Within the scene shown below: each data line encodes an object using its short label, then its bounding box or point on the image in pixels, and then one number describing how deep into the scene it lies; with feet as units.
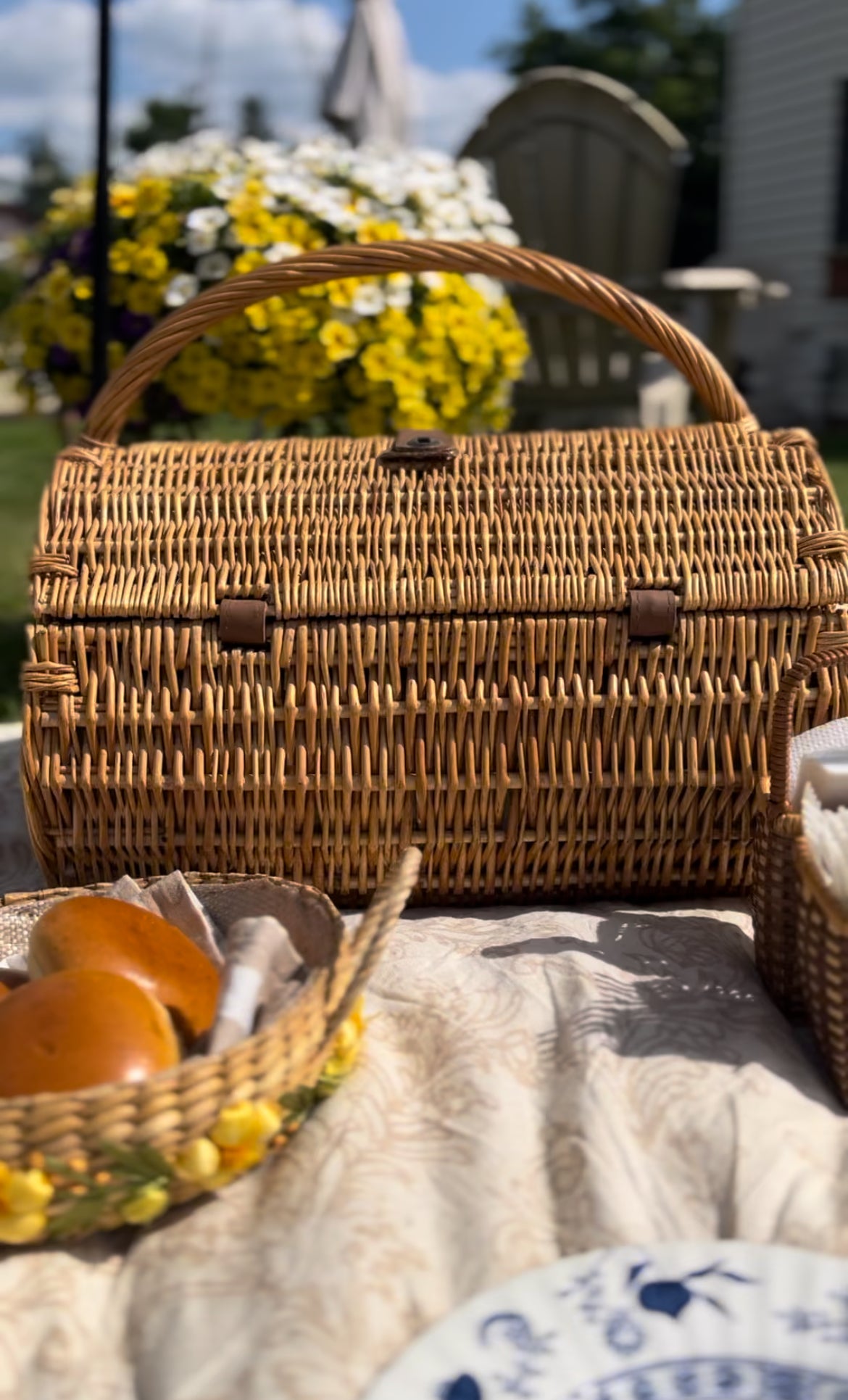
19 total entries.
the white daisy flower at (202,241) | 5.71
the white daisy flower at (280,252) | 5.50
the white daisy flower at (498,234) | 6.33
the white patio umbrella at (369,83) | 12.45
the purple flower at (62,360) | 6.61
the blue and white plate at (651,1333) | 2.03
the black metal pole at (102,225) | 5.52
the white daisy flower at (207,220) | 5.70
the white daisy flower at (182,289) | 5.80
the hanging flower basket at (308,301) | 5.58
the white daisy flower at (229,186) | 5.68
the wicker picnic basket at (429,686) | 3.46
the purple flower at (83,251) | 6.40
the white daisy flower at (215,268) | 5.78
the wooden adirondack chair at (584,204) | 9.98
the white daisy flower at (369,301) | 5.52
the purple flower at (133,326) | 6.29
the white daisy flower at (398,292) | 5.54
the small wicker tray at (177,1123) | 2.14
